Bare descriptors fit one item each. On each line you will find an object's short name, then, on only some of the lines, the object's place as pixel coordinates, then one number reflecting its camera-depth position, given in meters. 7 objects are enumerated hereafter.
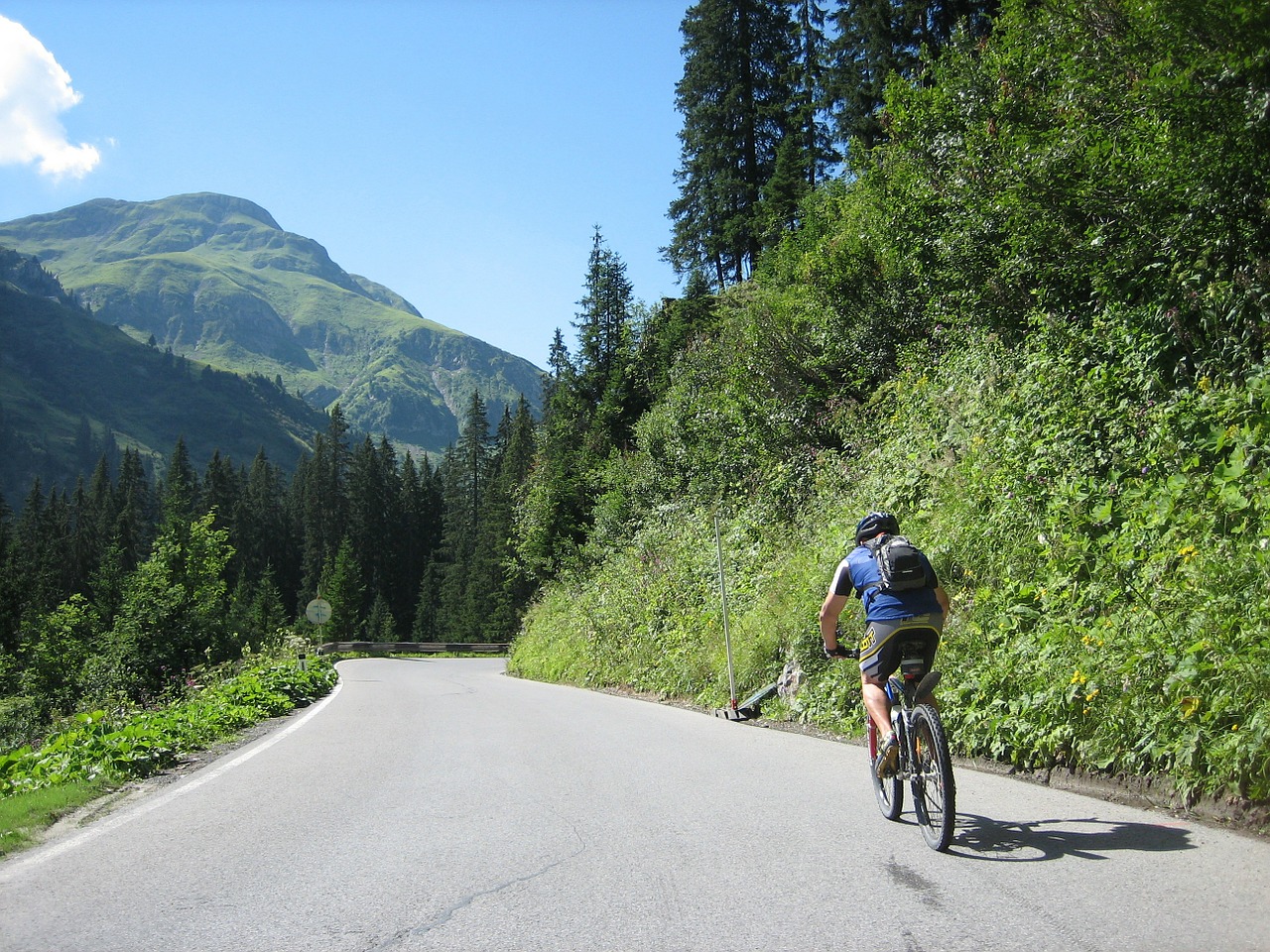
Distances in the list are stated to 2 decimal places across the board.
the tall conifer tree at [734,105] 36.44
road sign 36.44
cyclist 5.14
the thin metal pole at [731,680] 11.65
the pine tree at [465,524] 81.69
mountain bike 4.51
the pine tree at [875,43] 27.95
